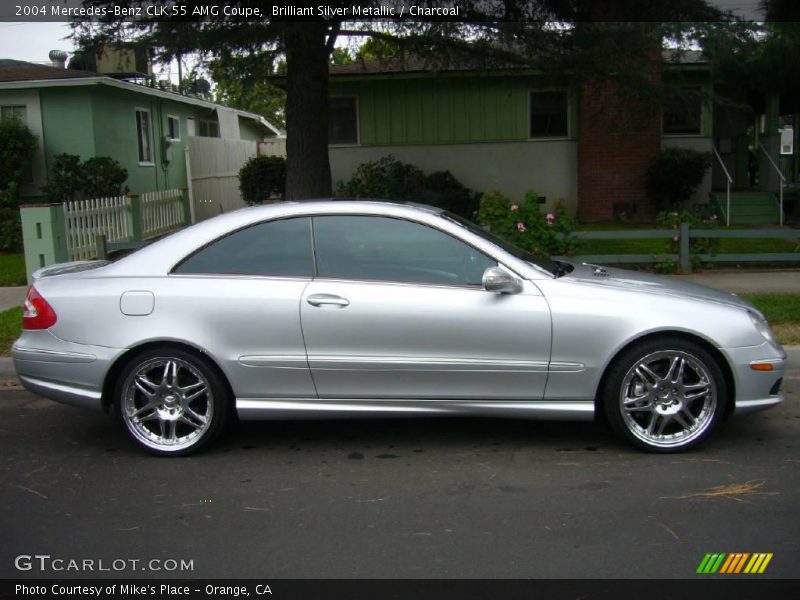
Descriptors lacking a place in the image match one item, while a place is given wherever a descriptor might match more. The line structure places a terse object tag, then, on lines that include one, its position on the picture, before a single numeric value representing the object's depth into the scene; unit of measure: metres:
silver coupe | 5.21
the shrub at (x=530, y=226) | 11.17
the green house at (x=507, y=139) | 19.05
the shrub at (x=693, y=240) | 11.77
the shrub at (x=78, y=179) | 17.22
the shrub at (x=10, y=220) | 16.33
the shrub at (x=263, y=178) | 20.20
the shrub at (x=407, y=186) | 18.23
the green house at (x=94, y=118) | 17.91
